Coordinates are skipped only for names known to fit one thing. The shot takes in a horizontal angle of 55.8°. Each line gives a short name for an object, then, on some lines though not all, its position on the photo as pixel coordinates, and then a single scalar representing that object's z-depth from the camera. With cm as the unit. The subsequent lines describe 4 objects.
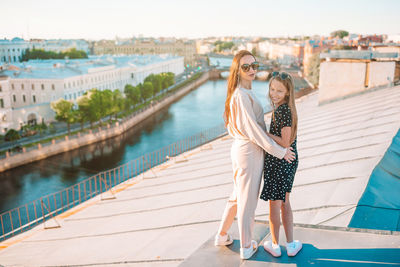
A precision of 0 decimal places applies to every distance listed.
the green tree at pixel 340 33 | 9362
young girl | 201
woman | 197
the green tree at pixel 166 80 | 3772
